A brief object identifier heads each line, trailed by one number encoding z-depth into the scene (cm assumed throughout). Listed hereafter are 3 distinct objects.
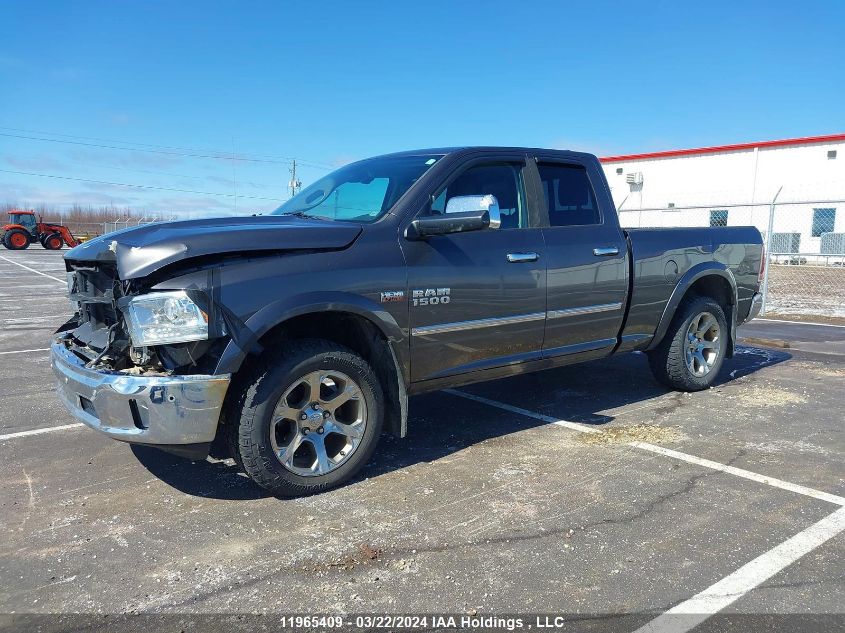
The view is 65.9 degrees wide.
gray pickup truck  324
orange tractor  3797
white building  2755
